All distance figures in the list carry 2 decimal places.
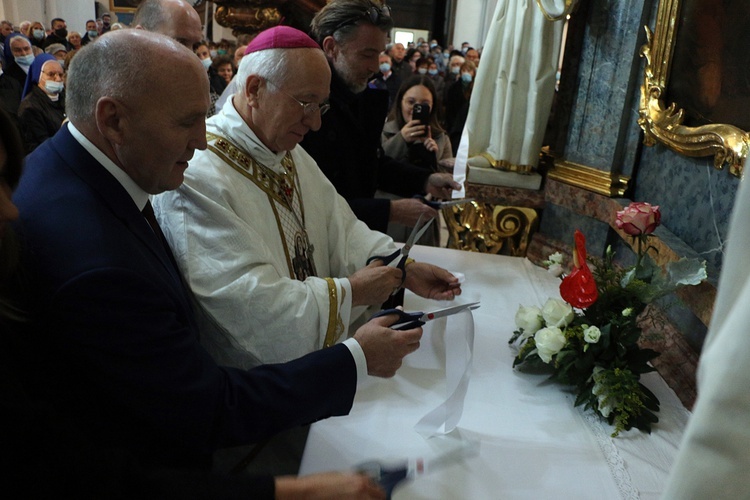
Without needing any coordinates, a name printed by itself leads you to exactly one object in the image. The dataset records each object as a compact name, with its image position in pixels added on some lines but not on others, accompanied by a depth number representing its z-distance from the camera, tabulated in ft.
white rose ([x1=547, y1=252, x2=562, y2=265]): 5.93
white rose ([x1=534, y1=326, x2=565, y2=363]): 4.98
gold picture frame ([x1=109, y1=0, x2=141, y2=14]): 60.49
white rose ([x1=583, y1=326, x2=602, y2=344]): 4.83
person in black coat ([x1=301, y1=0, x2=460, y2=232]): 8.21
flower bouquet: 4.75
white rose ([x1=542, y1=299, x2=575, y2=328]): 5.14
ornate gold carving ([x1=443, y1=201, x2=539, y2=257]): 9.09
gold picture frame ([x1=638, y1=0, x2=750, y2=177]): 5.52
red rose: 5.24
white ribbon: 4.53
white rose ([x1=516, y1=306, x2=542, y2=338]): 5.37
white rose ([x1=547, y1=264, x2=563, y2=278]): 5.90
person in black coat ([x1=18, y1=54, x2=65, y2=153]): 14.33
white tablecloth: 4.05
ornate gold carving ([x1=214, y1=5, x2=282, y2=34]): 12.62
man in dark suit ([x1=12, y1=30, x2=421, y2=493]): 3.36
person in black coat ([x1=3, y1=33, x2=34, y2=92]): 20.66
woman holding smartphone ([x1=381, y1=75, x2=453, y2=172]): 11.55
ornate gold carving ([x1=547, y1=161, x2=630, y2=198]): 7.75
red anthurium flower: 4.83
